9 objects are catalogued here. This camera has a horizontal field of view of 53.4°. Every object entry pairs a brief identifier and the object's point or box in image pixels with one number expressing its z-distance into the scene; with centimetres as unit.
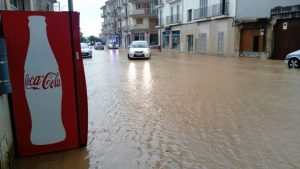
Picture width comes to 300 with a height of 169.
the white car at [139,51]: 2403
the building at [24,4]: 483
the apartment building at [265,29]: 2261
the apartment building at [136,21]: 6359
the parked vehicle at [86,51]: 2798
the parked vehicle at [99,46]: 6003
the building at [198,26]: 2936
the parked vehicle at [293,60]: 1606
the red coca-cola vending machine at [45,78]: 388
